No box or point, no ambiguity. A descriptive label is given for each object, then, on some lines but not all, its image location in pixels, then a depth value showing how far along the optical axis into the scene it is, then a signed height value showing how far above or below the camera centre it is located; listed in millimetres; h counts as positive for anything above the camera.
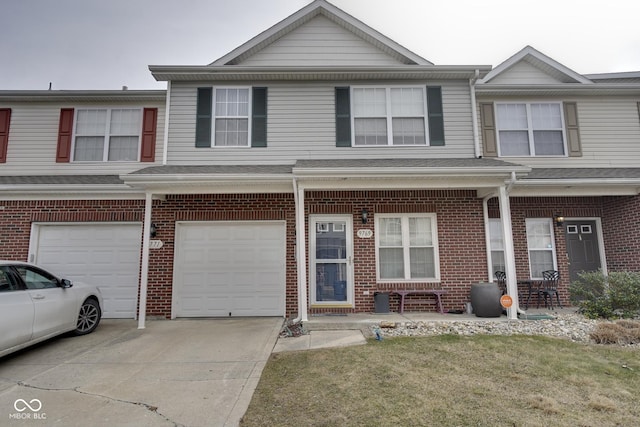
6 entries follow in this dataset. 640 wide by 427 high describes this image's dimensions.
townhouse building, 7461 +1748
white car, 4371 -694
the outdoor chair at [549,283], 7777 -658
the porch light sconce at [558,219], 8159 +873
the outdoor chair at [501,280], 7832 -571
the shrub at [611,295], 6457 -806
